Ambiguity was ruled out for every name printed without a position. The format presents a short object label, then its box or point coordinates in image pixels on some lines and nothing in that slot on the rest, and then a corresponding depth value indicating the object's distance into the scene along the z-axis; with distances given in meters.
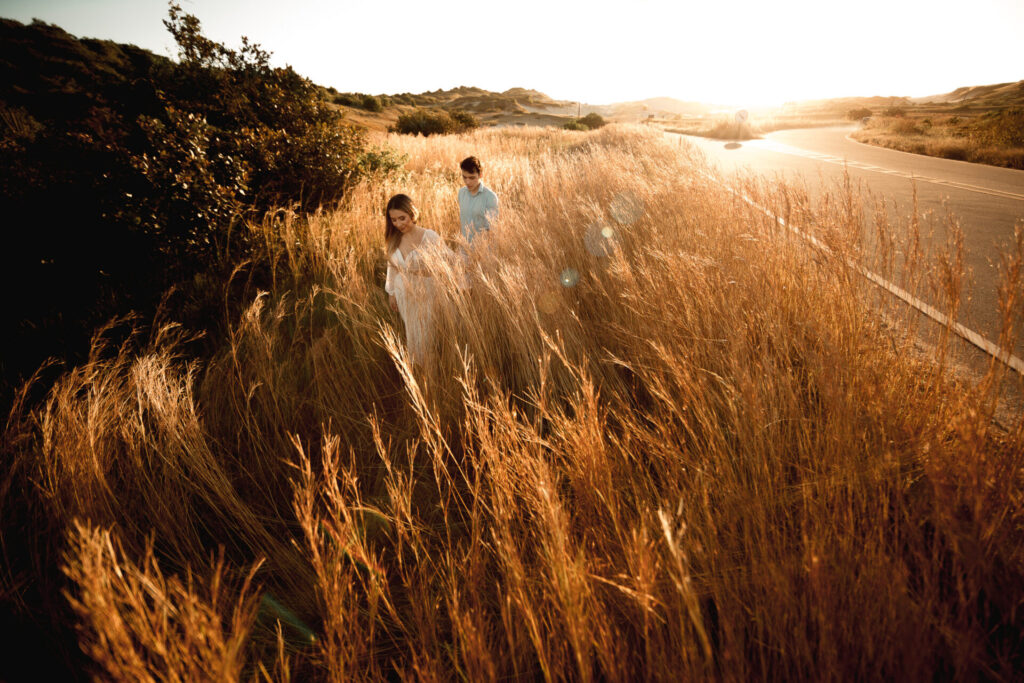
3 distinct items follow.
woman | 2.61
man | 4.68
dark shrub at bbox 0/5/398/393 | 3.55
